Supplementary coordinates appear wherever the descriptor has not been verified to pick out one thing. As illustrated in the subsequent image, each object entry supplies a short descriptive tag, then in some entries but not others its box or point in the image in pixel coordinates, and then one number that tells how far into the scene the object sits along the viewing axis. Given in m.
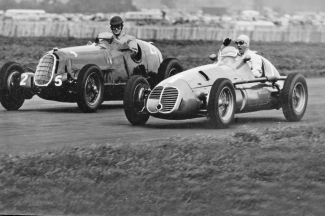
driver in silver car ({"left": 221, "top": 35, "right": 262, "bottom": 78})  12.32
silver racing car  11.30
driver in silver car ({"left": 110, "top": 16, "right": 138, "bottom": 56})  14.66
